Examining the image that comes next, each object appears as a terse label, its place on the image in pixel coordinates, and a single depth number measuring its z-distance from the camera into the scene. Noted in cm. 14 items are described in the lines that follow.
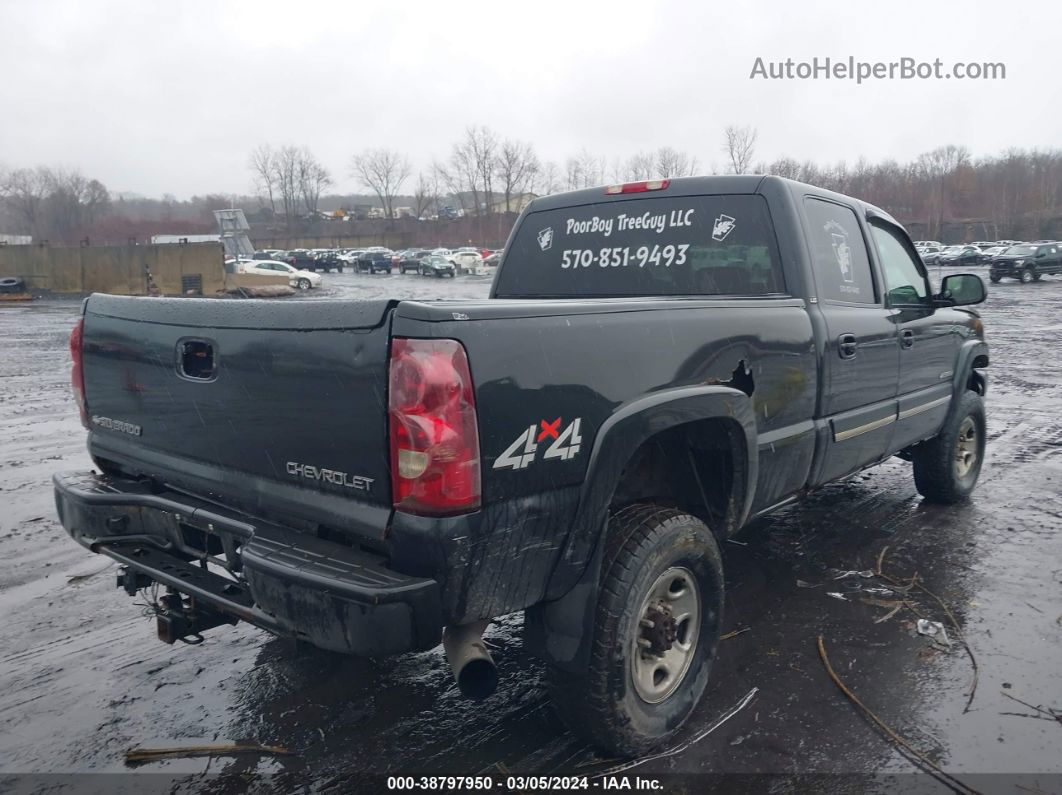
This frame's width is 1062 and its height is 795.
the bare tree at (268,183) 12219
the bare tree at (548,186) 9956
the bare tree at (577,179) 8899
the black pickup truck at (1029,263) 3612
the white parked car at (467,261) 5406
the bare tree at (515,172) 10206
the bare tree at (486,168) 10494
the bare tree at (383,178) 12125
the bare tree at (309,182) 12362
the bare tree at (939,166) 8825
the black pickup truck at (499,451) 222
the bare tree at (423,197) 11638
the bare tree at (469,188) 10694
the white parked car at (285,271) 4084
